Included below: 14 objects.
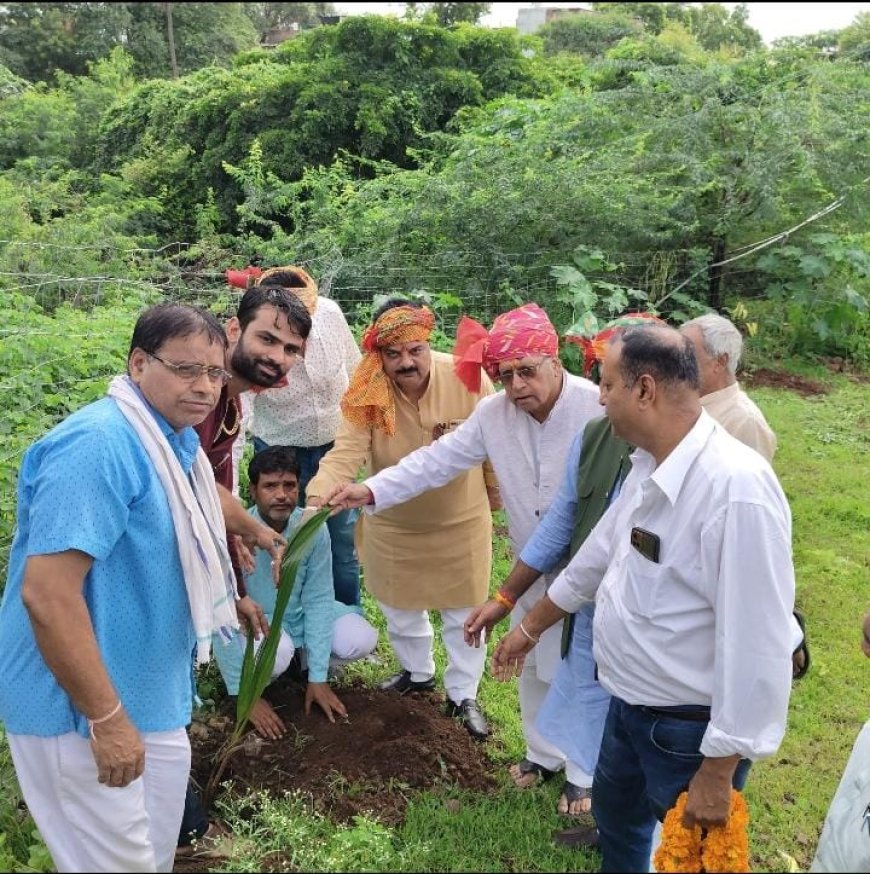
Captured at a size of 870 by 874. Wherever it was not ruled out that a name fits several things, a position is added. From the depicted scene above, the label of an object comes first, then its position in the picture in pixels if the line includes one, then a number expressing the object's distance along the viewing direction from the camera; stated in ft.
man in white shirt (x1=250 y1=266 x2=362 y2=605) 14.71
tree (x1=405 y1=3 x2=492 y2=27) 78.12
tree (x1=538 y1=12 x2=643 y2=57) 91.81
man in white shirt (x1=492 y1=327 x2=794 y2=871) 6.45
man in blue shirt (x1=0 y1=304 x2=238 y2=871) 6.49
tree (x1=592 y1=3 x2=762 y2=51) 92.53
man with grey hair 10.68
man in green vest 9.20
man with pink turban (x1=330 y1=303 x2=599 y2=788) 10.20
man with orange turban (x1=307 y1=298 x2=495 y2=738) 11.93
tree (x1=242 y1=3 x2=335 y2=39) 105.40
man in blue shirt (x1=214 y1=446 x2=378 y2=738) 12.24
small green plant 9.88
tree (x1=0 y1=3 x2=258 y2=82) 76.13
